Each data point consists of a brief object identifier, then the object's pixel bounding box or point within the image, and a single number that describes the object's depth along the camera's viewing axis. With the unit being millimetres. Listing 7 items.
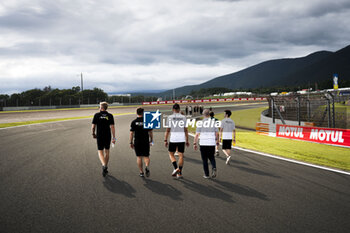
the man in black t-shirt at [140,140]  6012
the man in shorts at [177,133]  5957
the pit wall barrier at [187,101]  64750
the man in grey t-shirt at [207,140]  5998
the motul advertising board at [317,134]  10242
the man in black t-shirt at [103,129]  6363
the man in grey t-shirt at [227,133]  7672
